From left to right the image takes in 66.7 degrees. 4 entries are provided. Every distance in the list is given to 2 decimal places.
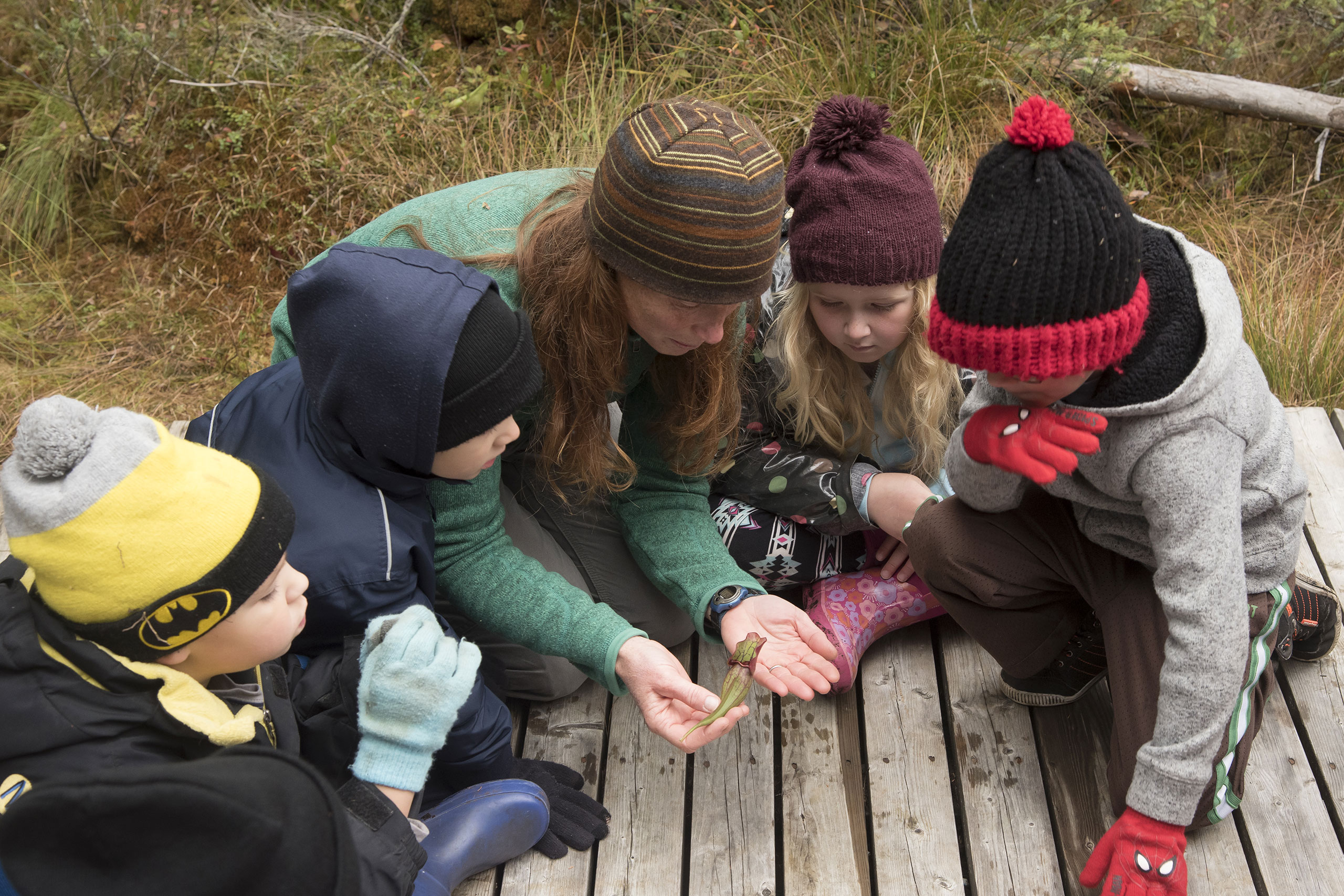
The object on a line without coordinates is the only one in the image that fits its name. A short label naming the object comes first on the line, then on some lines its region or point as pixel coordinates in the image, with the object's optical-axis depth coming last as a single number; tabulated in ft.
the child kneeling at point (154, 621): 3.93
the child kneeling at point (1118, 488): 4.41
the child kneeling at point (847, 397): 6.56
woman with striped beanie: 5.46
